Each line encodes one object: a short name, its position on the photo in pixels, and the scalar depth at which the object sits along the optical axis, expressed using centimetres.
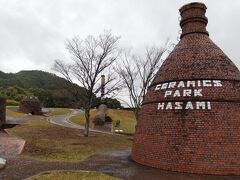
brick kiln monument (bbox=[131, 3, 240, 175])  742
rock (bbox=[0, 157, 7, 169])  793
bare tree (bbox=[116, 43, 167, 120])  1822
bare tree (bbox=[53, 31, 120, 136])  1851
